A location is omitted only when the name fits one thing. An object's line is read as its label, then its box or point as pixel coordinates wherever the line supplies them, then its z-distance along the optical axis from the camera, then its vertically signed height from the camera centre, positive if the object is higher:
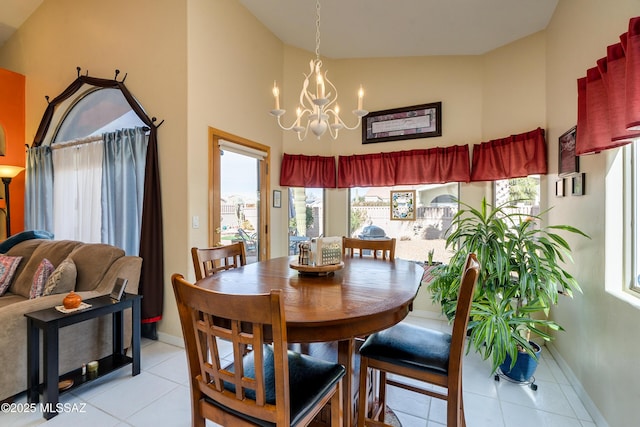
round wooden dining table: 1.11 -0.40
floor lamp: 3.77 +0.41
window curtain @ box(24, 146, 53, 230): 3.75 +0.26
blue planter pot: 2.18 -1.18
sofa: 1.88 -0.65
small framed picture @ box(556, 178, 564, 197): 2.42 +0.20
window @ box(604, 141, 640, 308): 1.62 -0.07
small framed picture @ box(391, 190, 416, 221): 3.72 +0.07
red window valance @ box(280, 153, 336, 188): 3.81 +0.51
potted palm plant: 2.01 -0.54
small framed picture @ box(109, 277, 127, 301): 2.16 -0.60
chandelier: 1.89 +0.69
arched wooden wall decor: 2.76 -0.29
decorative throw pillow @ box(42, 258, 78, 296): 2.28 -0.57
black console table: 1.79 -0.87
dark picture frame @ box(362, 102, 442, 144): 3.52 +1.09
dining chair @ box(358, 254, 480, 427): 1.27 -0.70
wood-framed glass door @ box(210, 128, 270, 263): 2.97 +0.19
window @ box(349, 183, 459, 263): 3.56 -0.12
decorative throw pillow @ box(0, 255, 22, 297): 2.67 -0.57
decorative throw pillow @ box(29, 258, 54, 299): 2.35 -0.57
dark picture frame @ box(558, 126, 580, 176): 2.19 +0.45
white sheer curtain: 3.26 +0.20
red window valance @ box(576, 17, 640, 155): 1.26 +0.58
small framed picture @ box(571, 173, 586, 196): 2.07 +0.19
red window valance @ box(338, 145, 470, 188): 3.35 +0.53
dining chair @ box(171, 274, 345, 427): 0.92 -0.61
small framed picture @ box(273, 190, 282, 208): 3.74 +0.14
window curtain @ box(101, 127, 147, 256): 2.92 +0.22
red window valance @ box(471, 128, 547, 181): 2.75 +0.55
